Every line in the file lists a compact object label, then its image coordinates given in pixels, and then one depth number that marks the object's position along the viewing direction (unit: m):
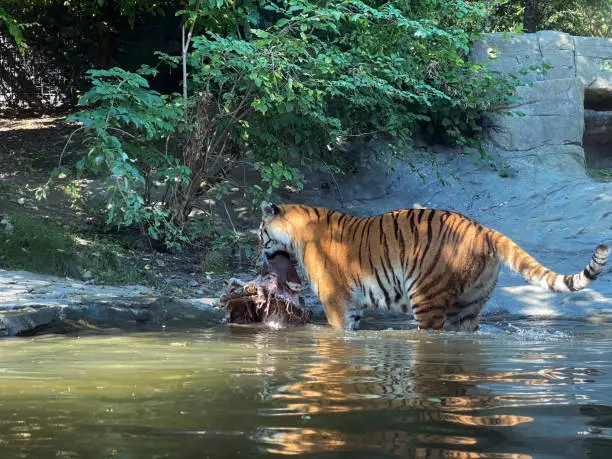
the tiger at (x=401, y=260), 6.76
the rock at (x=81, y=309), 6.56
